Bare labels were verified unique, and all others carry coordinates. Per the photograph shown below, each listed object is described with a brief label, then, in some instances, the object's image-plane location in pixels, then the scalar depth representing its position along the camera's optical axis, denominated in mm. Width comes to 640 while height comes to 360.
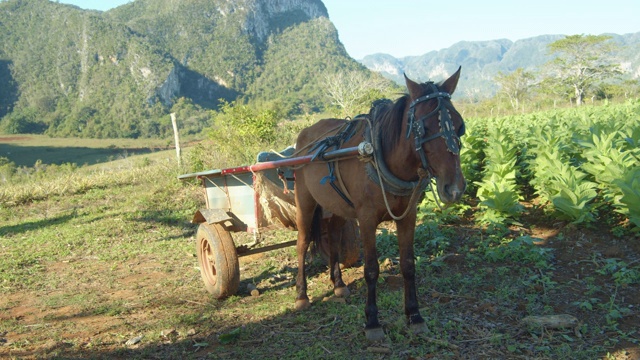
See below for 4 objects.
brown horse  3186
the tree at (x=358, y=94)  24344
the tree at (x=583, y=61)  59812
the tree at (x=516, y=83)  65438
